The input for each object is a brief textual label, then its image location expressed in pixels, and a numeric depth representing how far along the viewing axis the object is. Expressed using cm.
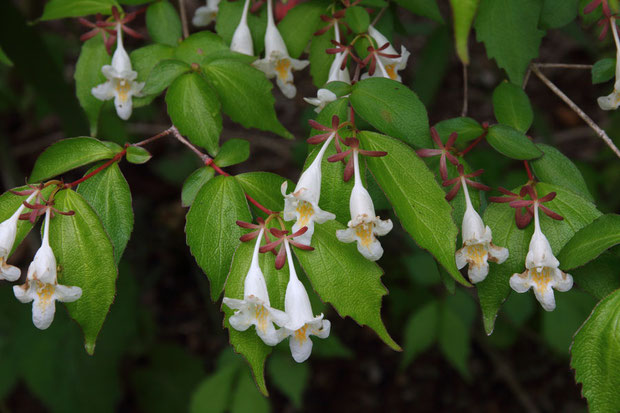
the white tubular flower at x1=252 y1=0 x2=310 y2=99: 37
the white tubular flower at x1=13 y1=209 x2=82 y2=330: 33
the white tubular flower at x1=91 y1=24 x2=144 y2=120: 37
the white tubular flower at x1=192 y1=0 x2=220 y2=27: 40
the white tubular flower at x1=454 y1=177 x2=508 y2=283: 34
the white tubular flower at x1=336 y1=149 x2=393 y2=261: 33
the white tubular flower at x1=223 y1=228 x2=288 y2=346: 33
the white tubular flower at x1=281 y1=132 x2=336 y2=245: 33
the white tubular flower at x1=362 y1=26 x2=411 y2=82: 36
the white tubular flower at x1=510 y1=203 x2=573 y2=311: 34
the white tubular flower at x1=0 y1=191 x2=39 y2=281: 33
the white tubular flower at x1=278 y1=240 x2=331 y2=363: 33
